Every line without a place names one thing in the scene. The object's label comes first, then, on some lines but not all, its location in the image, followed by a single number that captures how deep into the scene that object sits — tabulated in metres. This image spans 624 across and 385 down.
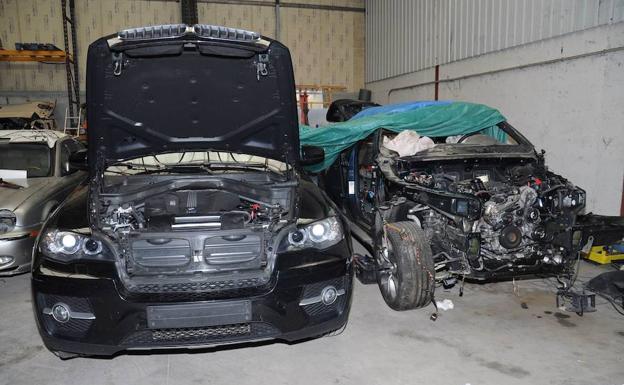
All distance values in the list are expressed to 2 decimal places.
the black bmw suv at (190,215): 2.24
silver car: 3.86
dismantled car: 3.38
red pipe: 9.24
